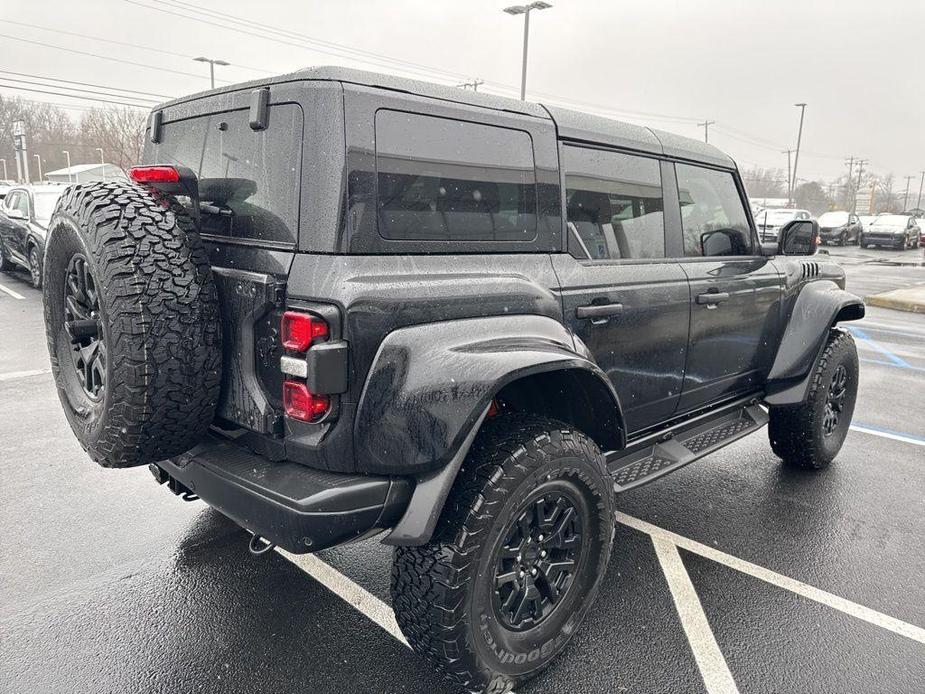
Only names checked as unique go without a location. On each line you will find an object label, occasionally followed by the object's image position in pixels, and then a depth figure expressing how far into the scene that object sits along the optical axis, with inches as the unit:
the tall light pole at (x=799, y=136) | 1861.5
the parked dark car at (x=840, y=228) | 1196.7
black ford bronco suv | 78.5
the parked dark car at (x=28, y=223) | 410.0
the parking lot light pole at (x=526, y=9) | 708.0
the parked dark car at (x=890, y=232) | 1122.7
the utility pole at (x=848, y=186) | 3399.4
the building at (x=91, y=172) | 1797.5
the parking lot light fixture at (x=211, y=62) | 936.3
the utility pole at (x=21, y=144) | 1825.3
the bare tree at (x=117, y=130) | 1923.0
